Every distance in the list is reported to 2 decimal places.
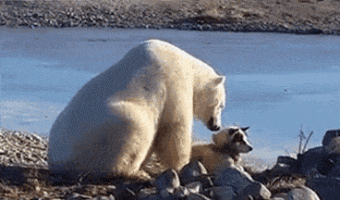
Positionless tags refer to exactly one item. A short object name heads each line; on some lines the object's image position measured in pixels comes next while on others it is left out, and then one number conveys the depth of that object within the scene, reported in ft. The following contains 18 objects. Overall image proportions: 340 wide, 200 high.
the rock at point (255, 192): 22.95
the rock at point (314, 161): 29.58
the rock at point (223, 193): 23.31
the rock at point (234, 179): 24.95
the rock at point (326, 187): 24.95
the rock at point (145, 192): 23.32
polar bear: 25.88
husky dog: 31.07
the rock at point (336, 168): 28.09
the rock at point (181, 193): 22.34
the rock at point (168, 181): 23.37
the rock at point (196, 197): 21.63
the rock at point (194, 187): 24.03
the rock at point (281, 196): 24.11
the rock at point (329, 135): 31.27
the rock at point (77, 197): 22.61
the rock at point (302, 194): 23.31
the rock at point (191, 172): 25.88
